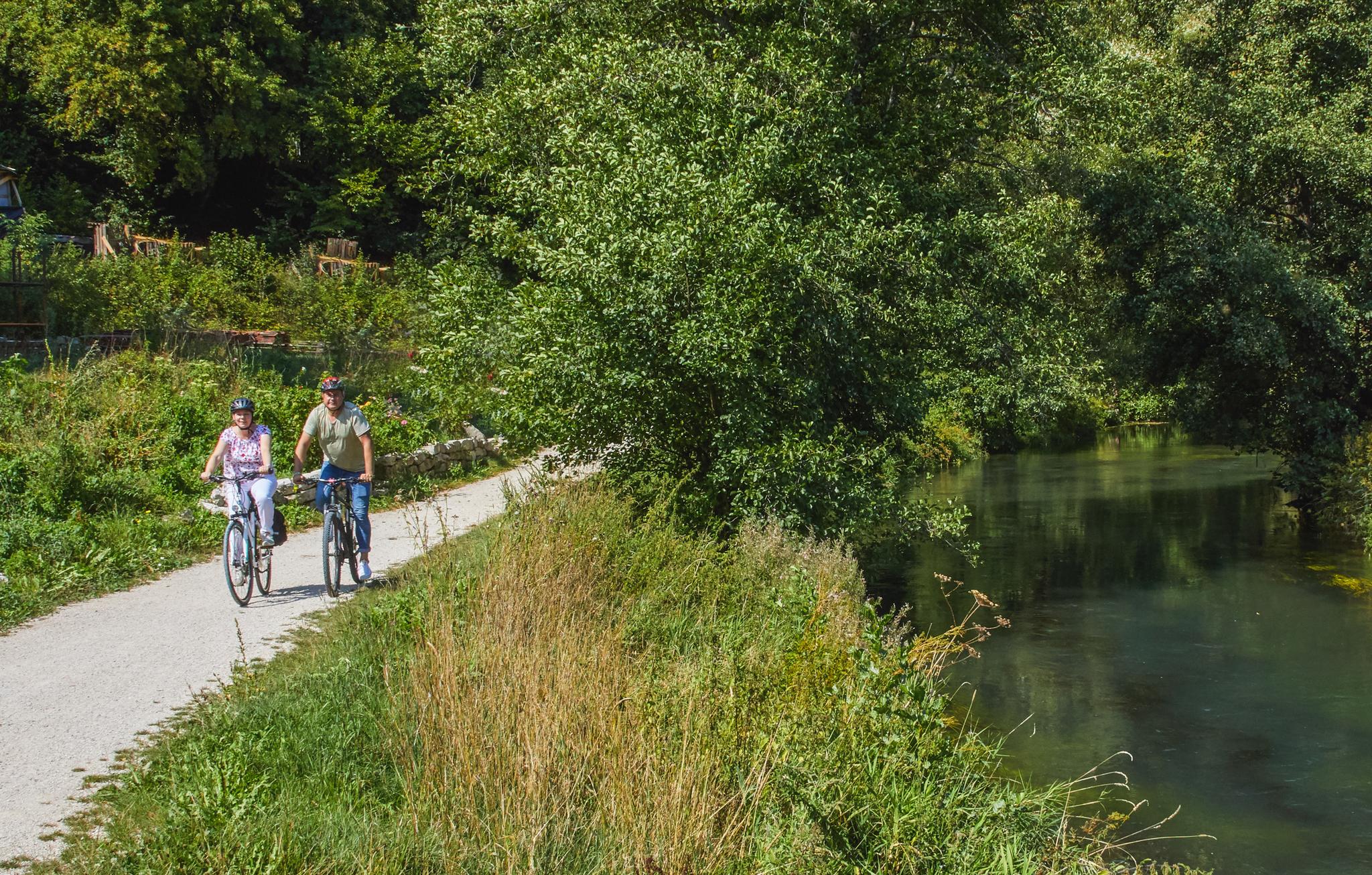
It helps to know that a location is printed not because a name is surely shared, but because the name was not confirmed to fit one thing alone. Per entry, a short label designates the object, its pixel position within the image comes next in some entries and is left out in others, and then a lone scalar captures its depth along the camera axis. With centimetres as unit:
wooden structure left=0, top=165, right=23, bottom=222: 2234
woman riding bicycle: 983
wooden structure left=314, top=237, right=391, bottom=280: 2727
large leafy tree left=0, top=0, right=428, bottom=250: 2803
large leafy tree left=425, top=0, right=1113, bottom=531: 1210
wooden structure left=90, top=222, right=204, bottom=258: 2272
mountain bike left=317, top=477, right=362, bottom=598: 977
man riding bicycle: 1001
